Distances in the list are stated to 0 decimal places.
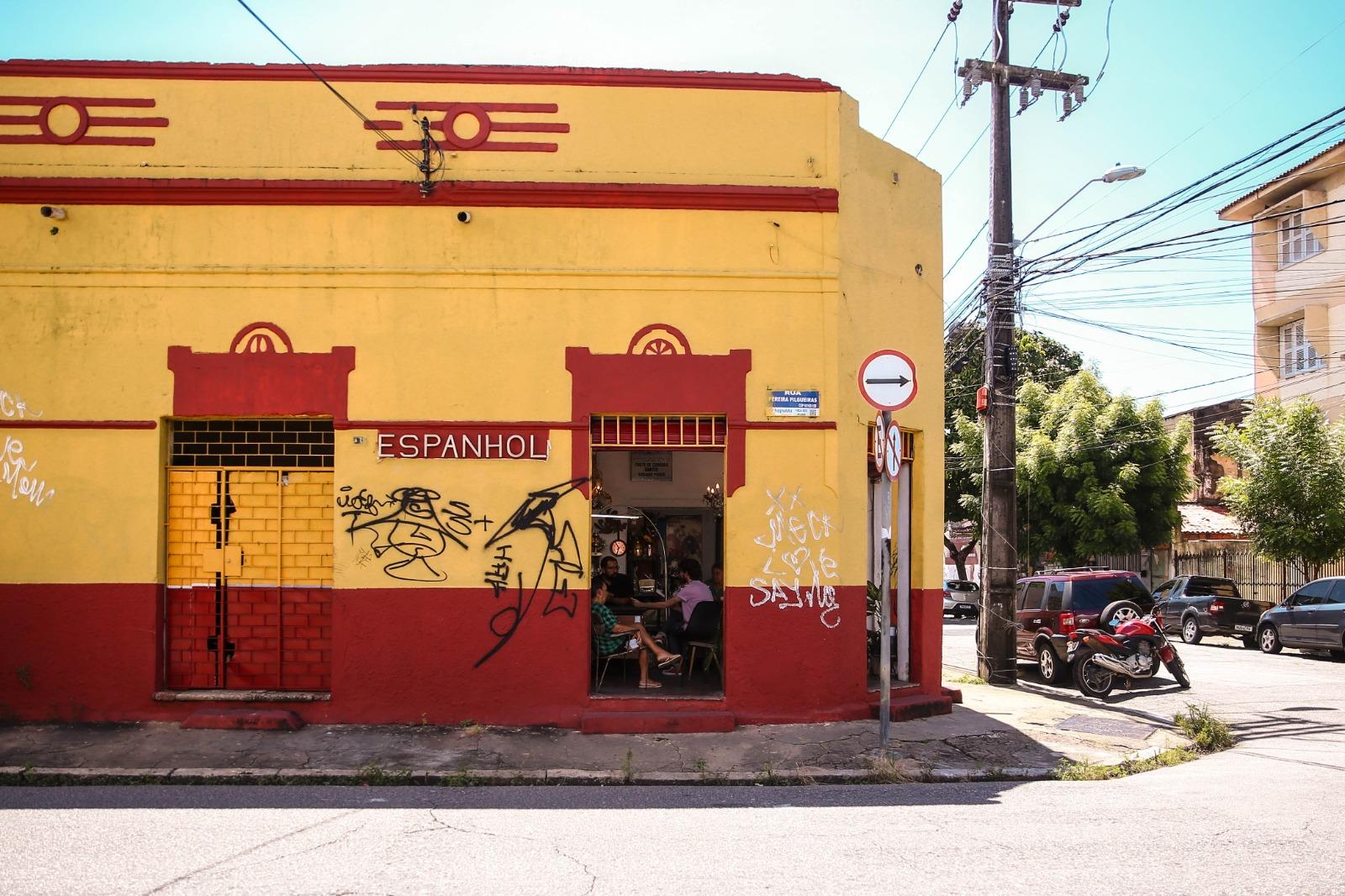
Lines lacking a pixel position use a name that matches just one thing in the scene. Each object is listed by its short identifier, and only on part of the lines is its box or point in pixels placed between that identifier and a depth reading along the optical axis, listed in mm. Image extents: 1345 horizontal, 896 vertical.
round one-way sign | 8953
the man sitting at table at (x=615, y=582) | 12955
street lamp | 13070
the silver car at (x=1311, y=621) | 19562
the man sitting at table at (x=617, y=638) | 11250
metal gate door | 10586
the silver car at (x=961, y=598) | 36375
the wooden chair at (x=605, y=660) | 11203
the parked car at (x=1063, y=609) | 14625
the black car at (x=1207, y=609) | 23016
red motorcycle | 13055
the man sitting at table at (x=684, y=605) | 11922
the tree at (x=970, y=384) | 31203
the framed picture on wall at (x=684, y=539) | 15812
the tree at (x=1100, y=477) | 26922
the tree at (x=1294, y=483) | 22875
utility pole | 14164
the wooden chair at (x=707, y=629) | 11750
